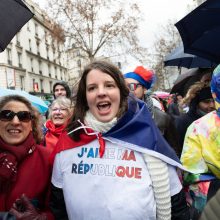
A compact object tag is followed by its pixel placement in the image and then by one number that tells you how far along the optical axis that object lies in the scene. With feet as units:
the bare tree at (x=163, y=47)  84.17
